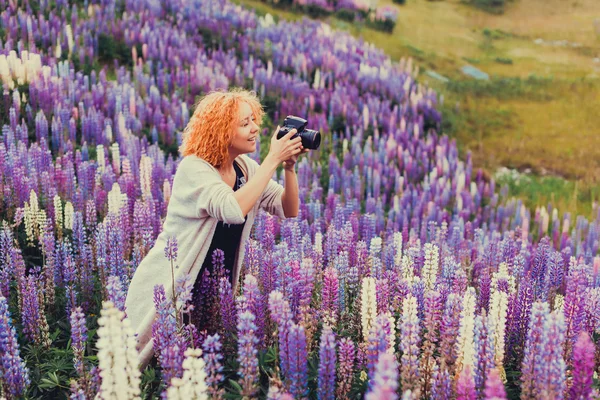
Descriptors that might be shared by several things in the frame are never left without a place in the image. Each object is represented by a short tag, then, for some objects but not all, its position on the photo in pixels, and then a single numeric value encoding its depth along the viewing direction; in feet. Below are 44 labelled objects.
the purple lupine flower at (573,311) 12.15
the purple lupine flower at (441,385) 10.25
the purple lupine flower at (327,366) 9.65
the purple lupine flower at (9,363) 11.08
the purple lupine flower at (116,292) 10.32
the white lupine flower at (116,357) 8.39
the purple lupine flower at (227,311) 12.80
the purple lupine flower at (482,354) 10.55
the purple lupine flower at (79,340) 10.66
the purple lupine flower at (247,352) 9.55
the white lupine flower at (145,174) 21.82
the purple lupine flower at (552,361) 9.22
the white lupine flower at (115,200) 18.93
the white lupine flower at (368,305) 11.18
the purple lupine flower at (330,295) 12.55
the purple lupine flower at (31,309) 13.94
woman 12.65
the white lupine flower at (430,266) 14.42
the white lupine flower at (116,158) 23.97
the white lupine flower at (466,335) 10.67
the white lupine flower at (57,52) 31.94
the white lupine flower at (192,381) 7.95
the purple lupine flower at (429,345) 10.90
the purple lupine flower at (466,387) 8.61
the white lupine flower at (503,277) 14.22
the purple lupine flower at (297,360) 9.88
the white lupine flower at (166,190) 21.63
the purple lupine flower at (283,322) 10.12
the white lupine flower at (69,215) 18.90
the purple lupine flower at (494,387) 7.66
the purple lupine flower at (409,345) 10.18
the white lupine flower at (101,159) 23.60
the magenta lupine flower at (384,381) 6.70
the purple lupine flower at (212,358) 9.39
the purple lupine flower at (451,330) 10.70
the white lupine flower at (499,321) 11.27
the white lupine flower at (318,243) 16.99
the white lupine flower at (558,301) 14.81
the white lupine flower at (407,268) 15.53
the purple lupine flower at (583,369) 9.30
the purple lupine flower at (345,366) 10.50
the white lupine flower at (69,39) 33.41
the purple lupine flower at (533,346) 9.82
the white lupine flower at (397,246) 17.48
